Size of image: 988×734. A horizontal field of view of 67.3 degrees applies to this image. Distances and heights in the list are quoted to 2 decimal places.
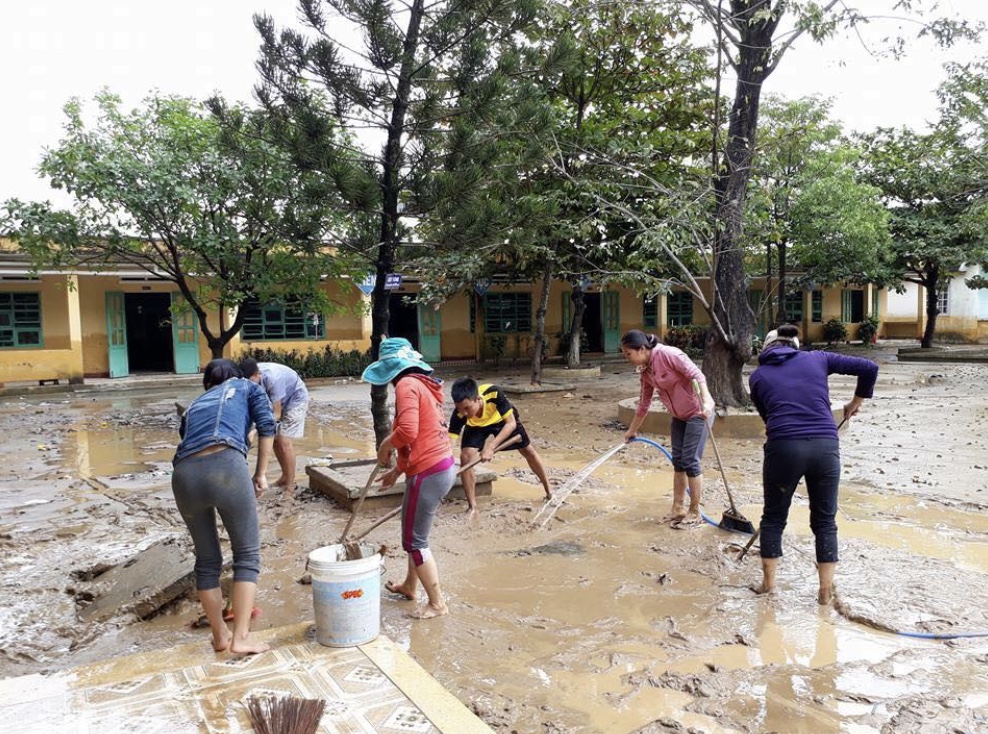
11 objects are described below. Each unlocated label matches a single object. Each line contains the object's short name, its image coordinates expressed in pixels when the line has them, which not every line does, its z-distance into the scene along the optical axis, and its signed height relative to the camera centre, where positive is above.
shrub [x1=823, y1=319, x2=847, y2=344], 29.91 -0.52
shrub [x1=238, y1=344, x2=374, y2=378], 20.33 -0.87
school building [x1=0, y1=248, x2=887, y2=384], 18.22 +0.18
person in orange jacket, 4.06 -0.74
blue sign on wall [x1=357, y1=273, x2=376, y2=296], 16.42 +1.00
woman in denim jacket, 3.49 -0.78
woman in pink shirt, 5.82 -0.65
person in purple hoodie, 4.21 -0.69
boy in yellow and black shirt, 6.19 -0.87
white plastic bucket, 3.56 -1.31
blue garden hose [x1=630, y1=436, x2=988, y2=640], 3.75 -1.61
